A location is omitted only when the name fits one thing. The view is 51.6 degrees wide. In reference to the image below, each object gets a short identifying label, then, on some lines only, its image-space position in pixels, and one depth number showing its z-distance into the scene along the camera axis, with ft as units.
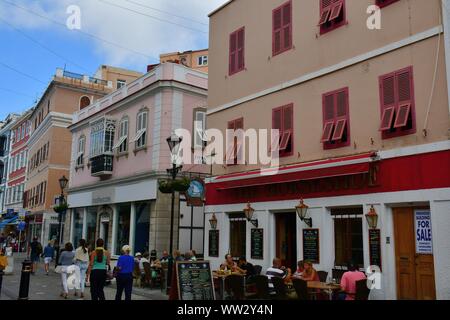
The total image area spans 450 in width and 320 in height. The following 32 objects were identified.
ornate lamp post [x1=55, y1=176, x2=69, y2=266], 76.51
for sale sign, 34.27
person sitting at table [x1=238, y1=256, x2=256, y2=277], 44.65
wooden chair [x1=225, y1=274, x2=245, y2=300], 36.32
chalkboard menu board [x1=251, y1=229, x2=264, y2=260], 49.01
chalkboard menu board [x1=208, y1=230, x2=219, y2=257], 55.55
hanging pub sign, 59.07
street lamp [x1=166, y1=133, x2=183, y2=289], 49.70
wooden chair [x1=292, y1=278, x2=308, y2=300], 32.91
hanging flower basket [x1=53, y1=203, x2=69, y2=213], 82.29
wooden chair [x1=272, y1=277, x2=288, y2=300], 34.94
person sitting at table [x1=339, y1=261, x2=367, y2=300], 32.99
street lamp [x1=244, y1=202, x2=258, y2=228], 50.19
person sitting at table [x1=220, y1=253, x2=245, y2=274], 44.09
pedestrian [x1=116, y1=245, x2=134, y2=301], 37.29
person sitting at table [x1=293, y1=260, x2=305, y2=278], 38.65
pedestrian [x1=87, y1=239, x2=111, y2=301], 37.64
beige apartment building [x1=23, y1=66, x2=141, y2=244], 121.60
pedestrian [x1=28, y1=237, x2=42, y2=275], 73.47
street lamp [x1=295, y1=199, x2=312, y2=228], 43.42
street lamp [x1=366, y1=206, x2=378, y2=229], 37.17
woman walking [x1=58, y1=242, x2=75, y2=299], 45.34
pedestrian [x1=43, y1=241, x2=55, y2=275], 71.26
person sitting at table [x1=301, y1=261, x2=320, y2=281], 37.93
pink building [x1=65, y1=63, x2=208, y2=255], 71.92
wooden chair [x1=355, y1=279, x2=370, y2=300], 31.29
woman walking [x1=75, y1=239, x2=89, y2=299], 45.52
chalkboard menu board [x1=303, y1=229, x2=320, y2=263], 42.39
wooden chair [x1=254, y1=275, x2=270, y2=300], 35.63
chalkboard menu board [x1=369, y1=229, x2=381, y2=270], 36.86
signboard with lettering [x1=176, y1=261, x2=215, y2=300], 33.71
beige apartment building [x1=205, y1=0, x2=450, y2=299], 34.81
